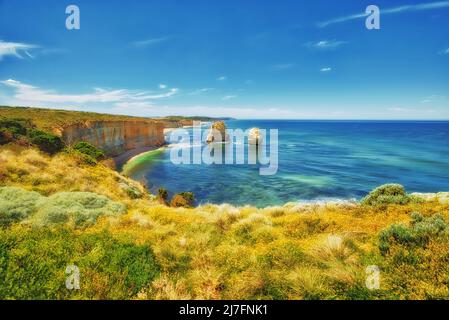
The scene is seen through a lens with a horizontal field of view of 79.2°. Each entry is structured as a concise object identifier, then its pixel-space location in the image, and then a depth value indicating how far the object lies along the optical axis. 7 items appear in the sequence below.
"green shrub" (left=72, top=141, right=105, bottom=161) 33.44
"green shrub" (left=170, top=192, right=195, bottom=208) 25.19
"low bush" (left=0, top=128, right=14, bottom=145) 22.09
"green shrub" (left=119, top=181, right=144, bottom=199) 19.10
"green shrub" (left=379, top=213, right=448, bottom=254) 6.80
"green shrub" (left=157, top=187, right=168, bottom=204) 27.48
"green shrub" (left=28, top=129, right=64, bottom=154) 24.36
